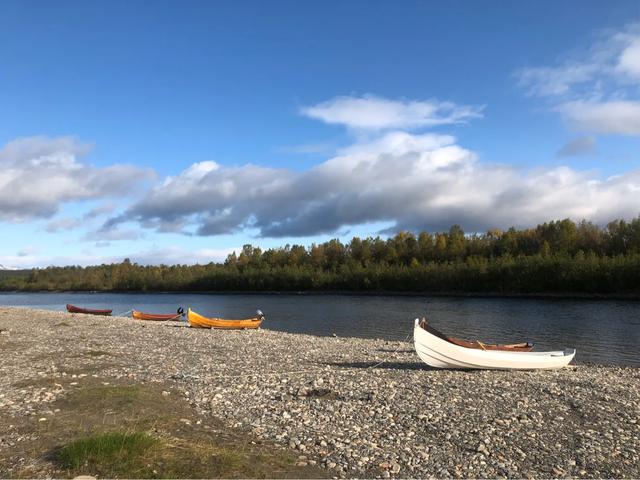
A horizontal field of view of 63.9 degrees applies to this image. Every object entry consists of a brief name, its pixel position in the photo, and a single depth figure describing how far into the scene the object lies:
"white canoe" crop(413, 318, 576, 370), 20.12
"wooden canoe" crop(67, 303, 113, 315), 67.19
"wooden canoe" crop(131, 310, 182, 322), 56.69
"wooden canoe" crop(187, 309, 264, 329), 44.25
